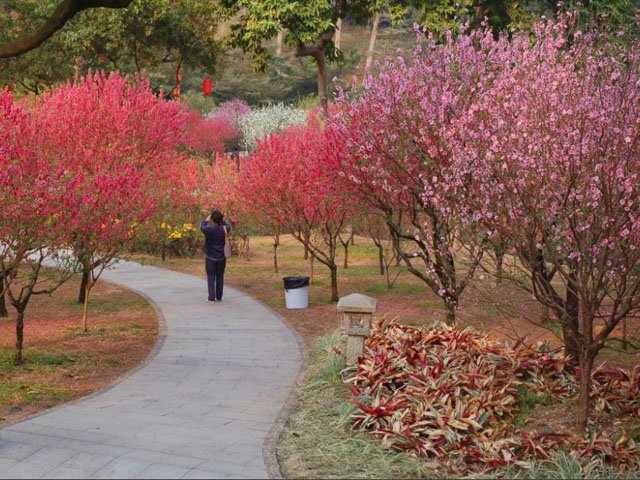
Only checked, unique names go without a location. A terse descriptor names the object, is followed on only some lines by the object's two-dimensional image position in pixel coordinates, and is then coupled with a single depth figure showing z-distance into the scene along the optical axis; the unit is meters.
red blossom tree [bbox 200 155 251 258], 19.50
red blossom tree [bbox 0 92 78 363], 8.12
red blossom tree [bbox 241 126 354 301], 13.17
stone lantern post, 7.70
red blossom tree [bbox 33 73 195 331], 9.64
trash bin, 13.06
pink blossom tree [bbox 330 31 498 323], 8.98
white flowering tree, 42.12
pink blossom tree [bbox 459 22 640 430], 5.23
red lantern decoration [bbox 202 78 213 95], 31.55
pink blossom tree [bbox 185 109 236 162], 40.44
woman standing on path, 13.20
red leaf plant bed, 5.62
